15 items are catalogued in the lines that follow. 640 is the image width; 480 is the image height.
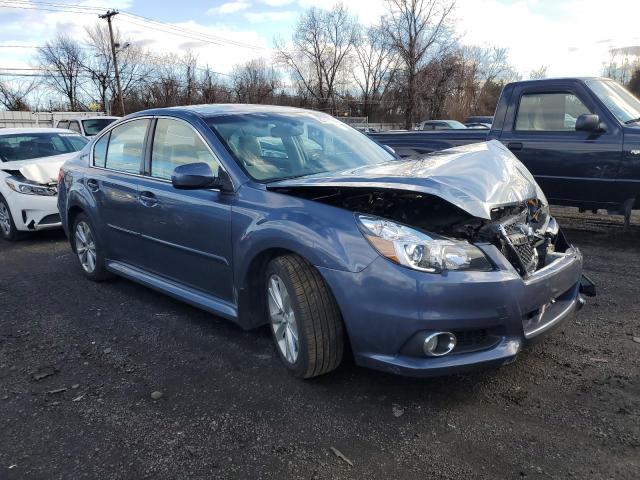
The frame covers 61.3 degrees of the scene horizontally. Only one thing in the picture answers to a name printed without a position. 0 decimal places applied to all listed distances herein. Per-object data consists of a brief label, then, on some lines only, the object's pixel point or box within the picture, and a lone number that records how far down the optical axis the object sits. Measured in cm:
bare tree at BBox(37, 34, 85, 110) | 5534
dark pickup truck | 606
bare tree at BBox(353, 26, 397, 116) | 4922
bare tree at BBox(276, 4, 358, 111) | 5756
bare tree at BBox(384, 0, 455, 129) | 3834
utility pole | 3991
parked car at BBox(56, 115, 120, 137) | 1456
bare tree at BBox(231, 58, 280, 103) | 5019
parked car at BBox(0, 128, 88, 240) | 745
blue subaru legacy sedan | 273
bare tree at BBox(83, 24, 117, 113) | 5366
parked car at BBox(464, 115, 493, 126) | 2568
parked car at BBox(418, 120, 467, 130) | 2343
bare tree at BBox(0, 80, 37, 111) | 5172
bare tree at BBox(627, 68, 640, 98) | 5317
